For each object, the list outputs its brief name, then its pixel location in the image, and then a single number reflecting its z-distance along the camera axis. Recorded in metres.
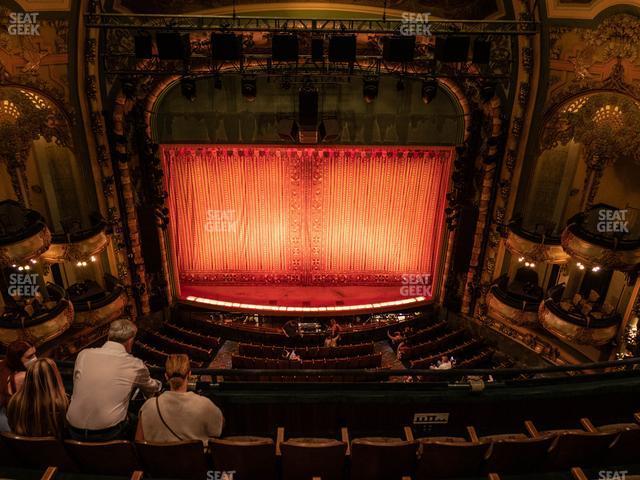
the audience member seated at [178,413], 3.56
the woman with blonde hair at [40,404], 3.40
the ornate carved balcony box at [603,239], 8.98
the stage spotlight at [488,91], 9.70
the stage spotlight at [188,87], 9.23
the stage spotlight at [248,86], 9.29
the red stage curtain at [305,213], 12.94
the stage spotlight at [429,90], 9.53
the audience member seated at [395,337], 12.09
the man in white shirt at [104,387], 3.59
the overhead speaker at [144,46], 8.45
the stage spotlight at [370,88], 9.26
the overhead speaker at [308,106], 9.38
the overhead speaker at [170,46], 8.22
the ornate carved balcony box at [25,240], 9.05
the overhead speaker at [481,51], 8.48
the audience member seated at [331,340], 11.91
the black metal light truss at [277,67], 10.00
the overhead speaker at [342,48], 8.35
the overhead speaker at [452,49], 8.20
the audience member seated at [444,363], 10.41
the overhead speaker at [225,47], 8.21
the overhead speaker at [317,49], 8.66
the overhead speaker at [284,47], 8.30
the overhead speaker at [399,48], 8.25
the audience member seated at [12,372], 3.77
